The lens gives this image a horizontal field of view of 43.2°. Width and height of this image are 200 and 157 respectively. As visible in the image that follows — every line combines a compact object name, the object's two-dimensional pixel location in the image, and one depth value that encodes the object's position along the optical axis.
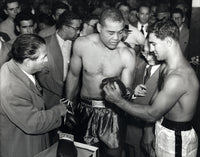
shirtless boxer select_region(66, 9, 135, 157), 2.62
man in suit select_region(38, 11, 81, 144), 2.99
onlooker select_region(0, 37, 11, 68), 2.69
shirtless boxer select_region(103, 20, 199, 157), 1.87
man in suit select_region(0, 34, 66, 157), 1.70
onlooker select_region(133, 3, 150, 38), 5.07
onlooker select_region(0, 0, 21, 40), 4.04
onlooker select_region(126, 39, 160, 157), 2.51
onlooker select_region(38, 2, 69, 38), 4.04
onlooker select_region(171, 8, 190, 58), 4.25
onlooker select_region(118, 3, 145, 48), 4.23
